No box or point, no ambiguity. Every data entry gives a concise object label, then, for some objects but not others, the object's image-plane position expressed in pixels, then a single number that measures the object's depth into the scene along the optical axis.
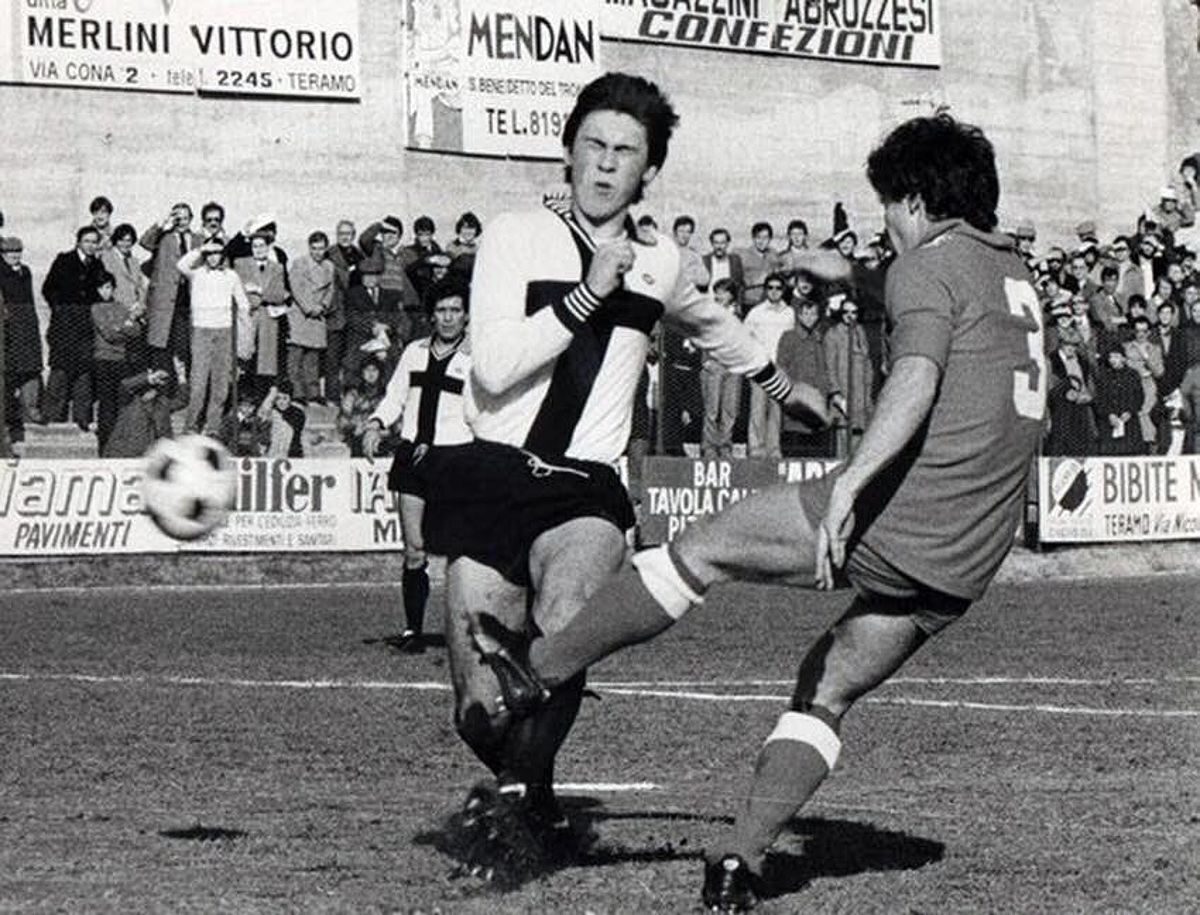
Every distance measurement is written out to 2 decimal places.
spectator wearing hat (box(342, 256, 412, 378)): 24.62
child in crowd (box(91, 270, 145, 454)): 23.22
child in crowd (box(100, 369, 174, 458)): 23.22
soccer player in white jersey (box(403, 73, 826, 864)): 7.72
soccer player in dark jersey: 6.91
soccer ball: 9.29
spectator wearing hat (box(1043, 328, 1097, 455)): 28.36
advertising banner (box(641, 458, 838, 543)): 26.20
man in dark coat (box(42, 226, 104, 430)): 23.09
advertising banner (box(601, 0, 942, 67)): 34.78
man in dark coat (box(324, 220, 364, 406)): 24.45
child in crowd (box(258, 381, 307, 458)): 24.30
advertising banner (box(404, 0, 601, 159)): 32.25
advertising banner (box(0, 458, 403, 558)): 23.78
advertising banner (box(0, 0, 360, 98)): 29.23
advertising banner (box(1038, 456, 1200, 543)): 28.77
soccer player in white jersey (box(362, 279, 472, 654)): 15.13
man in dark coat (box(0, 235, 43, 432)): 23.16
